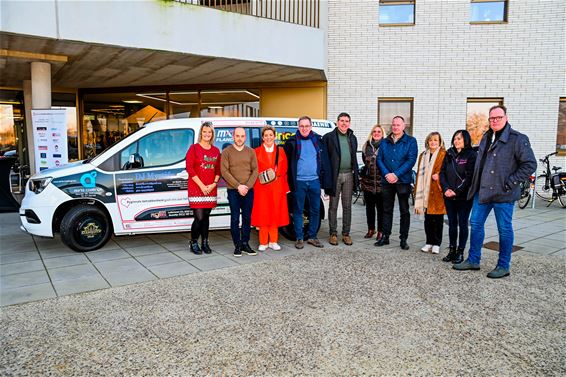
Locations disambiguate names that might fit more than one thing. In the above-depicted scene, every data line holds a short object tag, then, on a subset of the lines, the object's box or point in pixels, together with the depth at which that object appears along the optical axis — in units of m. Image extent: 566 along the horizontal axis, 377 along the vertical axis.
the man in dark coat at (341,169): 6.45
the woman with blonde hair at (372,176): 6.80
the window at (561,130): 12.91
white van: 6.10
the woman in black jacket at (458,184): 5.47
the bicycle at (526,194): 10.36
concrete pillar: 8.96
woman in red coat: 6.16
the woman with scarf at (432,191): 5.91
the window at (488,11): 12.32
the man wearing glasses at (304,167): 6.26
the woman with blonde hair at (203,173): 5.78
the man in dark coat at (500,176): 4.78
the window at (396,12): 12.48
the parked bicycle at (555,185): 10.55
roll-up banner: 8.63
